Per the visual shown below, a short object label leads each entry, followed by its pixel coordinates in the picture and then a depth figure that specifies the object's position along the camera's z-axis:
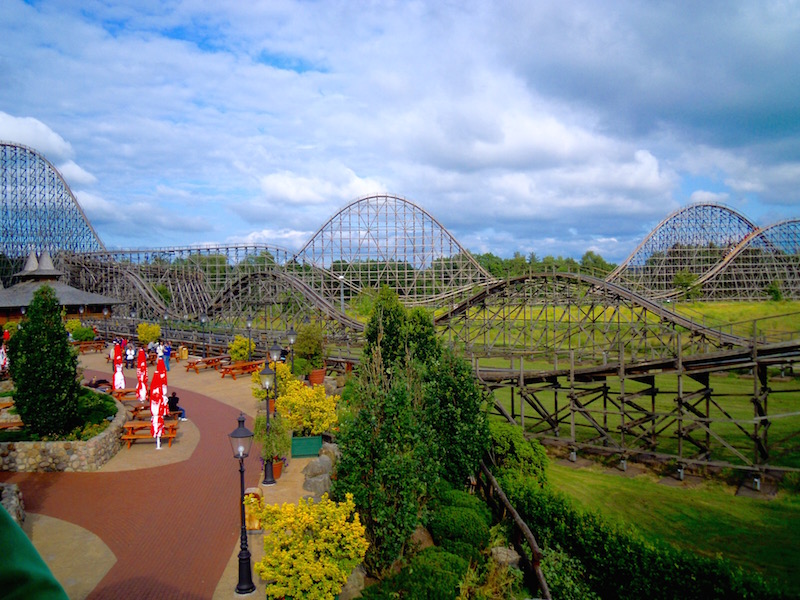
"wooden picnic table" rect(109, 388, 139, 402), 17.84
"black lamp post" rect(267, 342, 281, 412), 14.15
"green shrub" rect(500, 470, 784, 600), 7.21
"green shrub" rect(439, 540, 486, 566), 8.74
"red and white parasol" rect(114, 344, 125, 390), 18.62
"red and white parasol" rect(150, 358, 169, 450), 13.29
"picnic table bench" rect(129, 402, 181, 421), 15.18
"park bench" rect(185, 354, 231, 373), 23.84
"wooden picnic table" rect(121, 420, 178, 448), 13.65
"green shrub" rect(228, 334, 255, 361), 23.69
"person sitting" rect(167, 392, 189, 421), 15.86
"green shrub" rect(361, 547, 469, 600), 7.29
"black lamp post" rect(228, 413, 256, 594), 7.39
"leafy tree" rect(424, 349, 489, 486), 11.26
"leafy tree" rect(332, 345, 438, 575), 8.34
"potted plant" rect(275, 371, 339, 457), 13.23
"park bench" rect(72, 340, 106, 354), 29.57
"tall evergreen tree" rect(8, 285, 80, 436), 12.37
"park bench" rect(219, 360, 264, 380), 22.48
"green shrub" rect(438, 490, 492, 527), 10.06
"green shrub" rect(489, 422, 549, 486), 11.43
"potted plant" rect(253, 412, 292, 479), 11.46
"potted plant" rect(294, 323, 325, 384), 20.63
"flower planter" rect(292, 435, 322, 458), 13.16
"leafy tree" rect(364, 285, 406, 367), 16.09
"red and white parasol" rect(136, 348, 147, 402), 15.78
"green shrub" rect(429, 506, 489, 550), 9.11
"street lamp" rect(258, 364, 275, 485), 11.18
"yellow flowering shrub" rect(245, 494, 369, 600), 6.68
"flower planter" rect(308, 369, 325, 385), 20.45
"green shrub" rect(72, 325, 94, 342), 29.53
